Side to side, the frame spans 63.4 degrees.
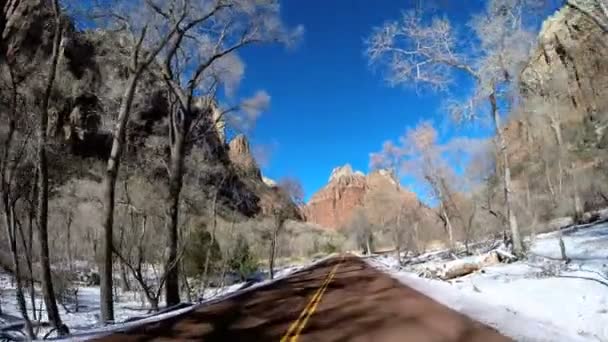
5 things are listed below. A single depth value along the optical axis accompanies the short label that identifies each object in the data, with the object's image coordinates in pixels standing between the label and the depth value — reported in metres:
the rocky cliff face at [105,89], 12.60
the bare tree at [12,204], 10.13
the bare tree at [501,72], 19.56
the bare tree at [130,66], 13.36
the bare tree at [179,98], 16.14
